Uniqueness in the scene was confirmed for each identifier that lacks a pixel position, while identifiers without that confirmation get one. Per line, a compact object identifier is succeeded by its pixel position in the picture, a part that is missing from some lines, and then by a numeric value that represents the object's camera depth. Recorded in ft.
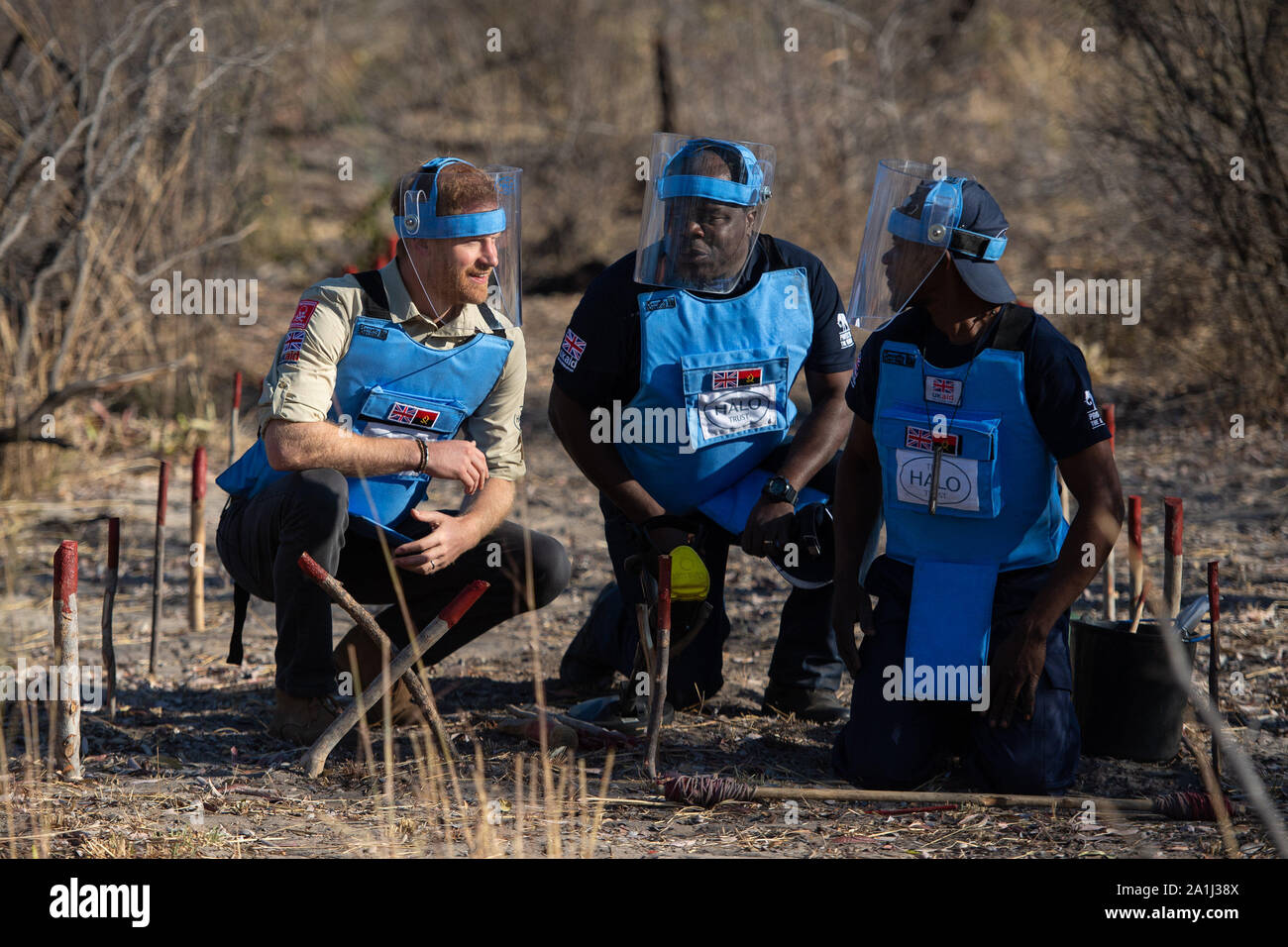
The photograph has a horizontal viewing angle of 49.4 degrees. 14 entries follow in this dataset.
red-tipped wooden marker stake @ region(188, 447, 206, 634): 16.89
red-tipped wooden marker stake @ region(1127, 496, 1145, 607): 14.33
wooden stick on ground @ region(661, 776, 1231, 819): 11.93
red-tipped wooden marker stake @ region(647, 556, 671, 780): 12.32
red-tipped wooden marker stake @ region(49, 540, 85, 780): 12.34
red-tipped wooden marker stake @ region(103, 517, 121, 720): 14.11
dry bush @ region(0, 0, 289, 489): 23.54
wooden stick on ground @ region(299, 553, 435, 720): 12.03
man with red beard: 13.35
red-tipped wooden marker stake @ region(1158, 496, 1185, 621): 13.43
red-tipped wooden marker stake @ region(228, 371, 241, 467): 17.78
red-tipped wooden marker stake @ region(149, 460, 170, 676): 15.60
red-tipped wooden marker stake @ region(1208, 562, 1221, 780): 12.56
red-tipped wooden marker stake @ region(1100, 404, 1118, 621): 15.80
